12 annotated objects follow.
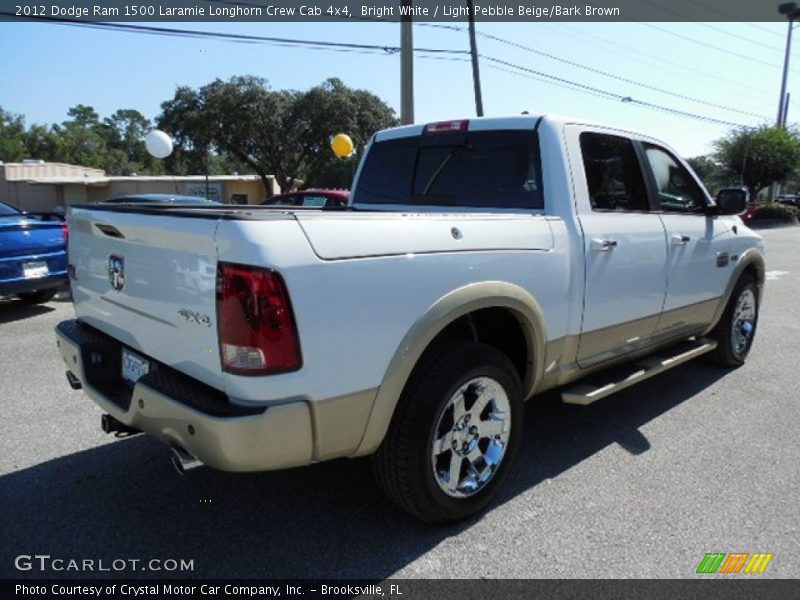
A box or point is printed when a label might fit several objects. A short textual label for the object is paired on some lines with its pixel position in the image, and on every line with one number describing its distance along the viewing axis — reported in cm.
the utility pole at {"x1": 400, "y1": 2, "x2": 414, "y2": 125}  1358
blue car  659
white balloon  1719
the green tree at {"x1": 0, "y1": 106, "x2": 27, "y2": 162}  7275
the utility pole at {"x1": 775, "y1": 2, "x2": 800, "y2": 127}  3903
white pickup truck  209
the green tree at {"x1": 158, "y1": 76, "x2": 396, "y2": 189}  3425
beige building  3744
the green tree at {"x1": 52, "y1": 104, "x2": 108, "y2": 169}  7969
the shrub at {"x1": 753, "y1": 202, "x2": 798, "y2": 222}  3030
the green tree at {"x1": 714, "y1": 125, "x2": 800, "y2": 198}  3425
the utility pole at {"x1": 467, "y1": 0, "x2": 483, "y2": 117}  1727
